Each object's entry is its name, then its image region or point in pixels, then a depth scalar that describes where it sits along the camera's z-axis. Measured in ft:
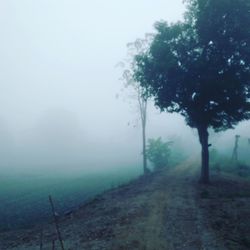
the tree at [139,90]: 155.02
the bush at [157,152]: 193.71
